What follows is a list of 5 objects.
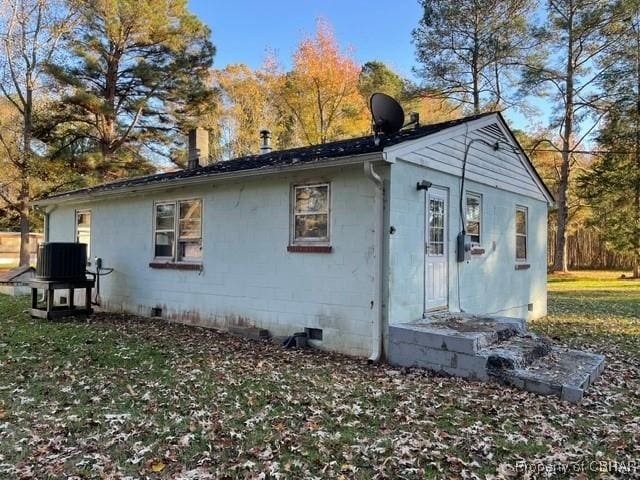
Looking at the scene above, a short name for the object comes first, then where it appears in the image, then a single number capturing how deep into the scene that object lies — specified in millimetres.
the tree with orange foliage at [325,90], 23375
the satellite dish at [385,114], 7113
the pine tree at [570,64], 20859
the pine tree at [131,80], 18891
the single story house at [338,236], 6625
